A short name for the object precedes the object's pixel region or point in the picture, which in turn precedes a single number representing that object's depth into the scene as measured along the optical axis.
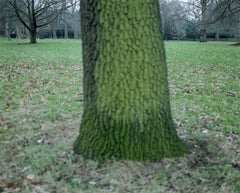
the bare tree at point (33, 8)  27.12
